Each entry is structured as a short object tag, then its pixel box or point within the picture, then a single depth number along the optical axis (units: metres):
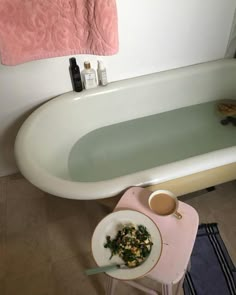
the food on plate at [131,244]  0.84
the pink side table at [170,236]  0.83
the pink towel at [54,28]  1.04
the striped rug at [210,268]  1.26
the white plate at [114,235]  0.82
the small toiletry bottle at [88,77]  1.46
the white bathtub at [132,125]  1.48
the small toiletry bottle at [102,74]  1.49
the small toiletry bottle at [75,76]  1.45
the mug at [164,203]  0.96
